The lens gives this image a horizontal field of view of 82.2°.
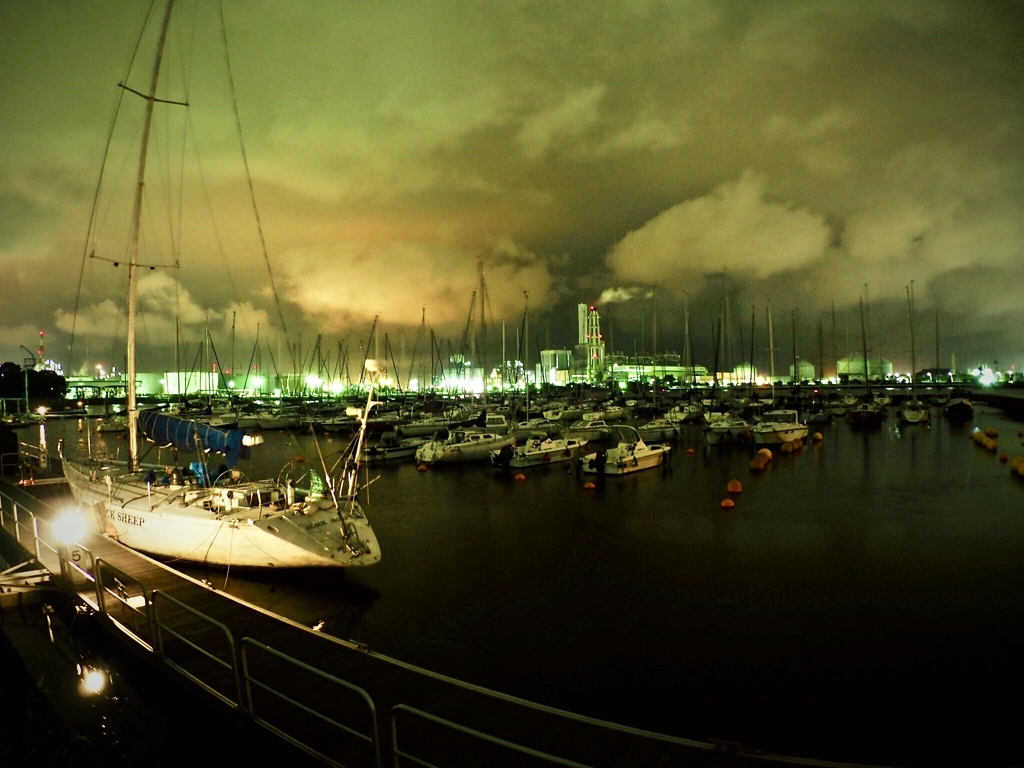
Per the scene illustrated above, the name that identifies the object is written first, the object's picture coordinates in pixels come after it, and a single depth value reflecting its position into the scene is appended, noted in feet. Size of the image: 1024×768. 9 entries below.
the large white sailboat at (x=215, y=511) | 50.44
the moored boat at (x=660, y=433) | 167.84
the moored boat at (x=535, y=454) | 123.13
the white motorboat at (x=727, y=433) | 159.22
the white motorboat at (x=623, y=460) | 114.11
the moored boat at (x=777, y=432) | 150.10
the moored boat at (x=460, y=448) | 131.03
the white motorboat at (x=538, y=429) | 168.76
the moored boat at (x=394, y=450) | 139.95
